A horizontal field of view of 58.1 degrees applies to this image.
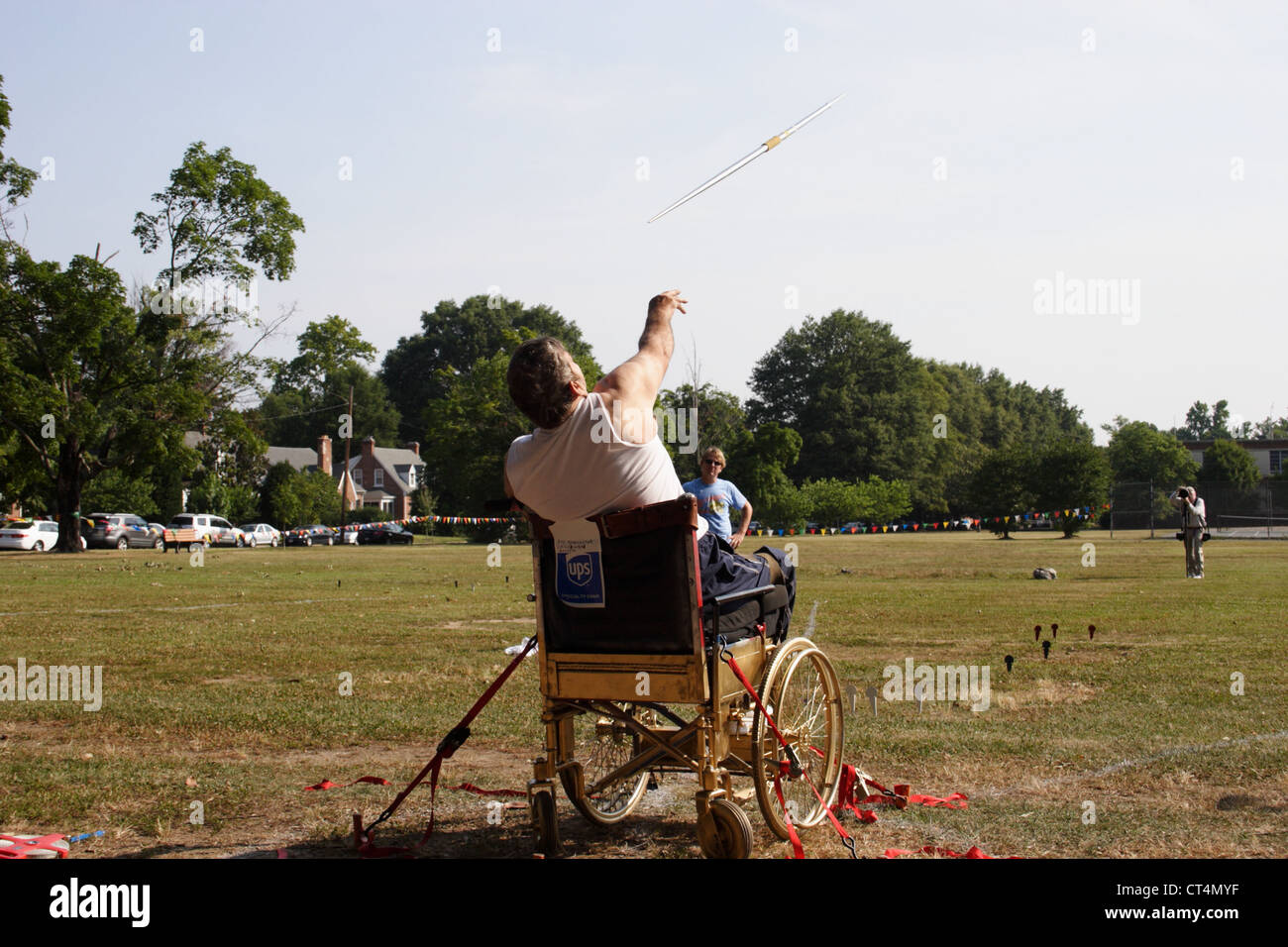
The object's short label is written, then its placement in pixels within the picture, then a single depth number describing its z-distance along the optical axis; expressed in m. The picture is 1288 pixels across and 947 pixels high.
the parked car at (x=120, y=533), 52.19
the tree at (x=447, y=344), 100.62
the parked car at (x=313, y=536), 63.31
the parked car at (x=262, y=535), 58.97
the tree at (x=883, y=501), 72.69
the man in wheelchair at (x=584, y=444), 4.18
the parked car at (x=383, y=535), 63.47
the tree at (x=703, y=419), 62.41
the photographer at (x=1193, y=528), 21.87
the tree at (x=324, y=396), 105.88
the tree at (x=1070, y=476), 60.91
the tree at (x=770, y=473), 64.62
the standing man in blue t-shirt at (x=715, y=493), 11.03
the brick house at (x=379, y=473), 105.75
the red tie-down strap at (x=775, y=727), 4.11
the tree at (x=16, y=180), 40.78
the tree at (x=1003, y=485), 64.00
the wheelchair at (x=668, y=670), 4.15
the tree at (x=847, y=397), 93.19
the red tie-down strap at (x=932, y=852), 4.24
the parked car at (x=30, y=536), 46.75
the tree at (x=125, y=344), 42.16
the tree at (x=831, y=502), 68.81
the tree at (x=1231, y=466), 84.12
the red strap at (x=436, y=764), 4.48
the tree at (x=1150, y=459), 89.81
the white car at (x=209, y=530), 57.47
